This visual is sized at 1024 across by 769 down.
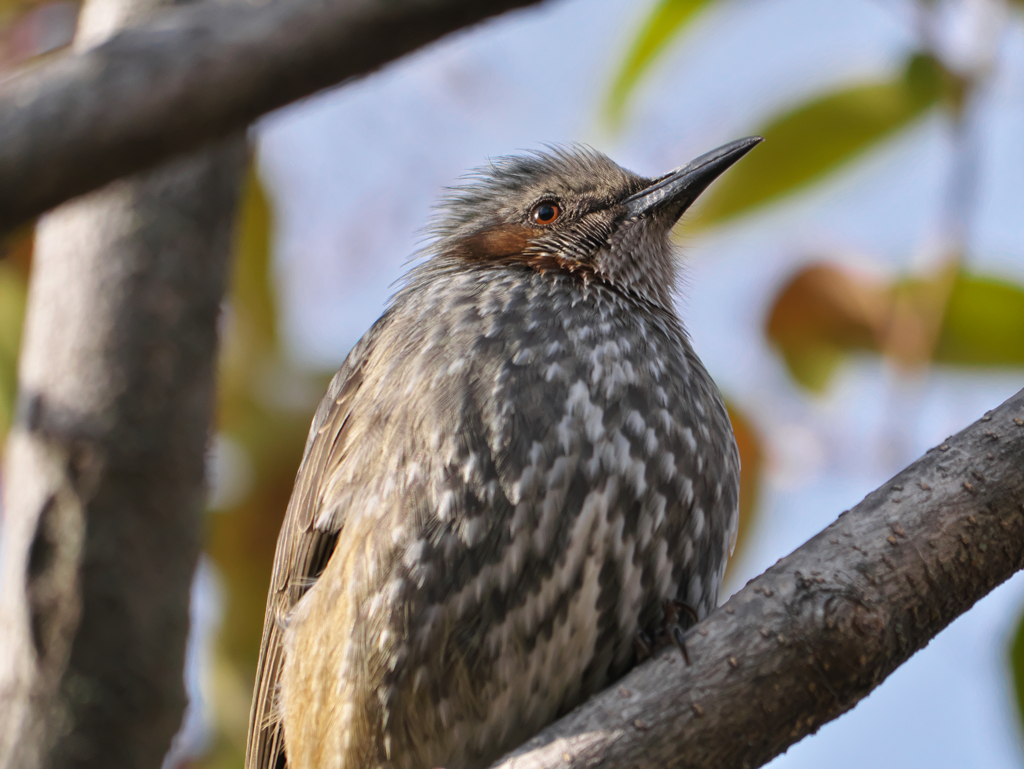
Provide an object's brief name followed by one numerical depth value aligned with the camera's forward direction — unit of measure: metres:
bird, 4.66
